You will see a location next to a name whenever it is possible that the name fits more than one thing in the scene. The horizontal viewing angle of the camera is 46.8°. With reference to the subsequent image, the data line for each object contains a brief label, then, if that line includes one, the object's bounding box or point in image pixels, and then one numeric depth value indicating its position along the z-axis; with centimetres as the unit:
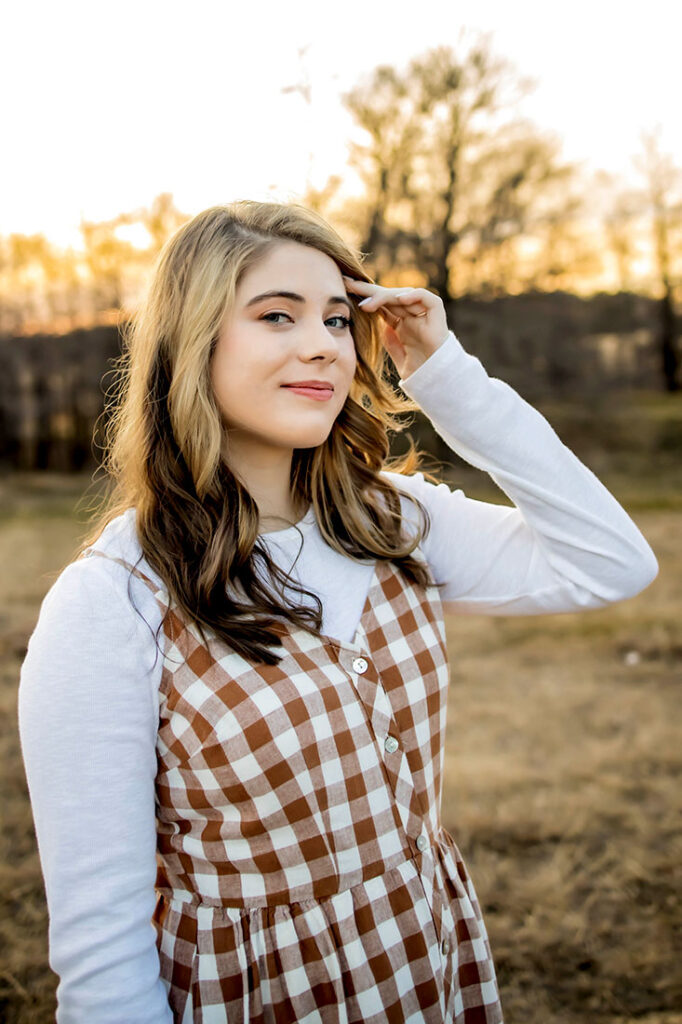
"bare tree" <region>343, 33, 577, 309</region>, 1216
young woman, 115
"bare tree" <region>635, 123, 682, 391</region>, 1481
